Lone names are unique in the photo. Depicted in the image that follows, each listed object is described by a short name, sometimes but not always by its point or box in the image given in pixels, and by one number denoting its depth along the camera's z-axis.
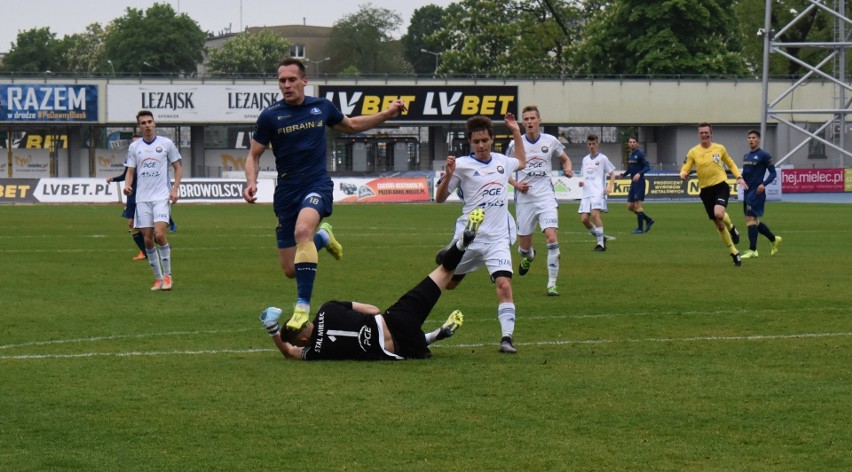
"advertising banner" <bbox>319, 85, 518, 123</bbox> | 73.62
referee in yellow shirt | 22.50
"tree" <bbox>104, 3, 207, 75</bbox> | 137.88
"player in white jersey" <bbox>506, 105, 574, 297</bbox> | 17.94
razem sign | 72.88
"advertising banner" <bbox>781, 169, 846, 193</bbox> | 58.19
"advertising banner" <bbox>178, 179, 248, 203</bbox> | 54.84
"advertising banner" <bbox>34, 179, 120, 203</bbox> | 53.53
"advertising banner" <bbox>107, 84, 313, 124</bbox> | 74.06
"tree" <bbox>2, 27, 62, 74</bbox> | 163.88
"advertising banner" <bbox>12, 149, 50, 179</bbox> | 76.94
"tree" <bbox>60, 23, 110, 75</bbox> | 156.75
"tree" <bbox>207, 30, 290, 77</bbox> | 144.00
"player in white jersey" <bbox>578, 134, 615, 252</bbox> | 26.34
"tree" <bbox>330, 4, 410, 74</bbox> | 154.25
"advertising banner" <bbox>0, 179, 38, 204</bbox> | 54.00
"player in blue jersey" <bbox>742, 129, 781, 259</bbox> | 24.47
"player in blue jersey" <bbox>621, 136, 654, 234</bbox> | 32.94
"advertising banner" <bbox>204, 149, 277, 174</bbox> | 78.19
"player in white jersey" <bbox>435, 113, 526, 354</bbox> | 11.80
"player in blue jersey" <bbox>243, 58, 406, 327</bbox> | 12.10
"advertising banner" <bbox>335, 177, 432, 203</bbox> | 55.53
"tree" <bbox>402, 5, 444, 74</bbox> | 165.38
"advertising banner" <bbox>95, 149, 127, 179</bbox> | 77.50
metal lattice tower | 53.47
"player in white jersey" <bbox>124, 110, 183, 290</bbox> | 18.12
